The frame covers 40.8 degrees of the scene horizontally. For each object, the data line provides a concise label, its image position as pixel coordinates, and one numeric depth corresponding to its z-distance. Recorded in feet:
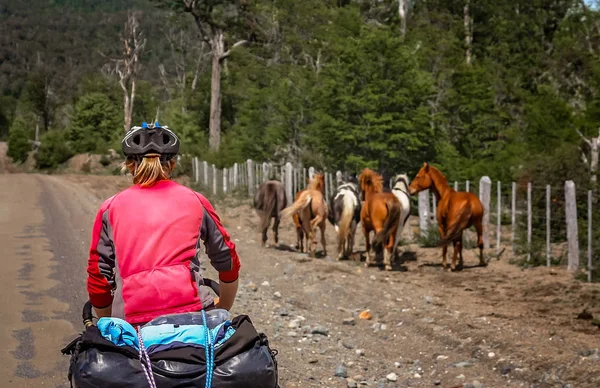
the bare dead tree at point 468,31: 152.35
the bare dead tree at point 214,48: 144.05
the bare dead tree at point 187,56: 206.15
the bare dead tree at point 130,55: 158.81
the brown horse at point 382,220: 47.70
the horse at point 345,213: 51.47
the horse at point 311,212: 53.06
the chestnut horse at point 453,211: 49.24
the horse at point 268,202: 56.80
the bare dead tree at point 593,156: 61.32
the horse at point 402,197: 50.66
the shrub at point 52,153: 182.39
